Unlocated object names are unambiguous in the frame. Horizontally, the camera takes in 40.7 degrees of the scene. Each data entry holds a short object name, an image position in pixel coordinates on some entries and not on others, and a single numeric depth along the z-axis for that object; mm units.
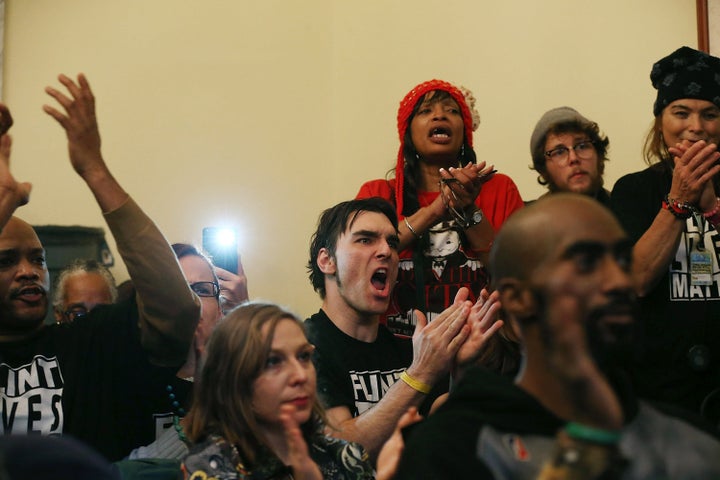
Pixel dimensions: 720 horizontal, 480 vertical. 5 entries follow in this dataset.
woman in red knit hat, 2627
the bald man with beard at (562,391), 1059
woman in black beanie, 2291
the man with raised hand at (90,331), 2035
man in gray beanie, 2840
